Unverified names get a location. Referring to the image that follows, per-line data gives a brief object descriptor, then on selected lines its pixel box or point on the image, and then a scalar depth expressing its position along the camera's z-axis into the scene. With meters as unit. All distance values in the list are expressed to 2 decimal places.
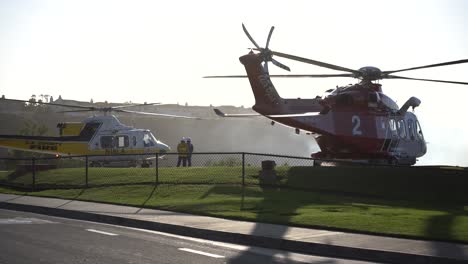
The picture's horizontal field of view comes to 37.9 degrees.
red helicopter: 26.06
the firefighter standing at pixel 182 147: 35.23
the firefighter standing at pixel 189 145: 35.72
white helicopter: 35.25
